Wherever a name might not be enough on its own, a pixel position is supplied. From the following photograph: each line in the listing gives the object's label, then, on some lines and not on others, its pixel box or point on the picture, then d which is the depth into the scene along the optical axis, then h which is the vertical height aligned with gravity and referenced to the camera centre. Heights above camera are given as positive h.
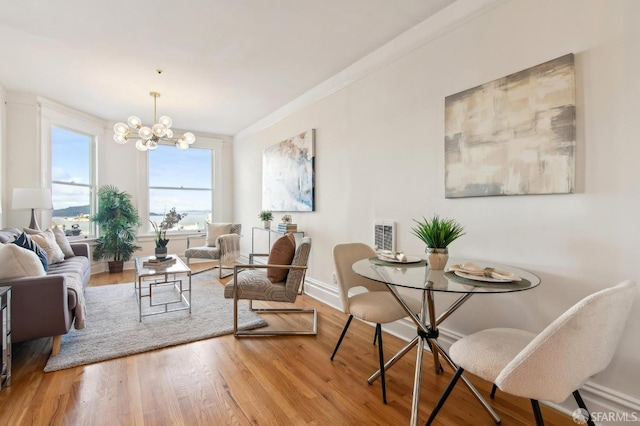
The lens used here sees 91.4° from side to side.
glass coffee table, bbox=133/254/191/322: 3.25 -1.04
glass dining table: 1.51 -0.36
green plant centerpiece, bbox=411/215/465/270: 1.89 -0.19
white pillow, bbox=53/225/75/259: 3.96 -0.40
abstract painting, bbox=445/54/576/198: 1.77 +0.49
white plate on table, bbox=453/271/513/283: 1.55 -0.34
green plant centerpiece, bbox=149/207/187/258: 3.72 -0.30
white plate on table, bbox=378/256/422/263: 2.12 -0.34
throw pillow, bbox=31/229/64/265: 3.48 -0.39
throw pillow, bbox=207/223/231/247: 5.55 -0.35
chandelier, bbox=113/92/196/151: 3.76 +0.98
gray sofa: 2.18 -0.69
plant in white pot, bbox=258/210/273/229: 4.78 -0.10
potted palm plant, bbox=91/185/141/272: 5.20 -0.26
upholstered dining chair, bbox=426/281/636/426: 1.12 -0.52
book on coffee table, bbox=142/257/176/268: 3.48 -0.58
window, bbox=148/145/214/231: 6.14 +0.56
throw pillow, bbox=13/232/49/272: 2.84 -0.31
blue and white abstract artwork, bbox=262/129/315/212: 4.06 +0.53
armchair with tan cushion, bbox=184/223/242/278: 4.99 -0.56
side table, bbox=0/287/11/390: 1.95 -0.80
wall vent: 2.86 -0.22
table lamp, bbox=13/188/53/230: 3.78 +0.14
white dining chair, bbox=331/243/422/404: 2.04 -0.63
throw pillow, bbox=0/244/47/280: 2.24 -0.38
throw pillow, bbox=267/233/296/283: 2.91 -0.43
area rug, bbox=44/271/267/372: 2.43 -1.08
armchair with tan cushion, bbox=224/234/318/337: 2.80 -0.64
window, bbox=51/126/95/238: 4.84 +0.50
